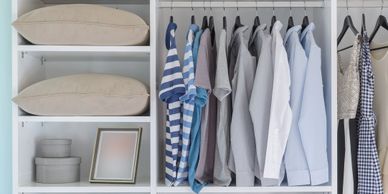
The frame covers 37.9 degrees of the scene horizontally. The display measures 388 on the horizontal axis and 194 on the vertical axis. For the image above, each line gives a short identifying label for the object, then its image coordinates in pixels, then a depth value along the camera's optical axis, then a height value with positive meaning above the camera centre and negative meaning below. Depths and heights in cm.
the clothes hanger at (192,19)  244 +34
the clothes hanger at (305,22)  237 +32
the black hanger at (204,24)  237 +31
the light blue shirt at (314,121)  218 -10
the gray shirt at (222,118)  219 -8
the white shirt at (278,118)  214 -8
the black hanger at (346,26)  240 +30
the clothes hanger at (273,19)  240 +34
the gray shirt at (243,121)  220 -9
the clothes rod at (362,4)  257 +42
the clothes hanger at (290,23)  240 +32
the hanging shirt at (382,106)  224 -4
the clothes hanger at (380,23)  240 +31
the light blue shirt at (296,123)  219 -10
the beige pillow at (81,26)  221 +29
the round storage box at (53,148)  241 -21
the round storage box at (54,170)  235 -29
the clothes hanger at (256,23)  240 +32
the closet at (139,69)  224 +14
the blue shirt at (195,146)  221 -19
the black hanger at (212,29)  238 +29
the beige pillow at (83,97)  219 +1
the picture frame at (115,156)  236 -24
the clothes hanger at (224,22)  239 +32
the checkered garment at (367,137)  219 -16
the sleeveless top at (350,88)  223 +3
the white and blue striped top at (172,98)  218 +0
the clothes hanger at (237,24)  239 +31
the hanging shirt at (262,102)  219 -2
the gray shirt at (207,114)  220 -6
